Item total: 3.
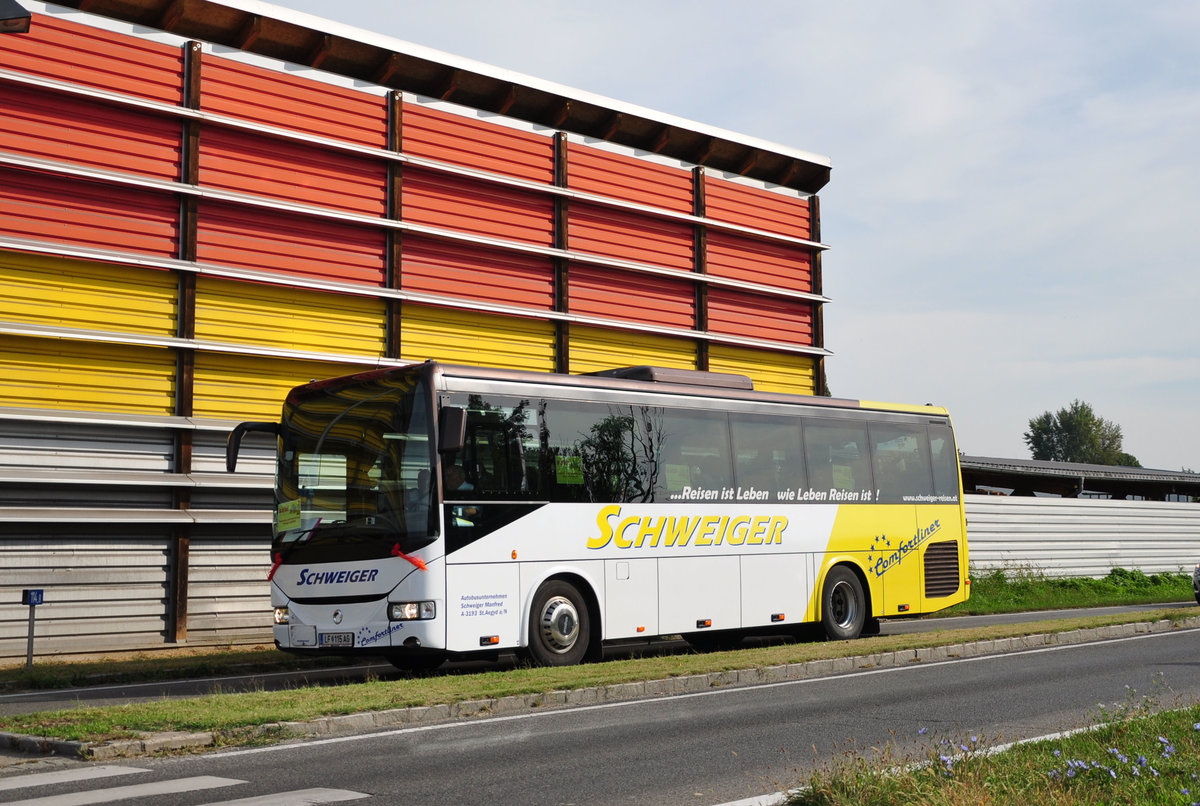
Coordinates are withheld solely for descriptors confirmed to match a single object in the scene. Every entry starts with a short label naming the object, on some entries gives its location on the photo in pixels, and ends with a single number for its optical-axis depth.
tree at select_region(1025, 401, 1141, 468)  142.09
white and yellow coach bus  13.38
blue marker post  15.92
